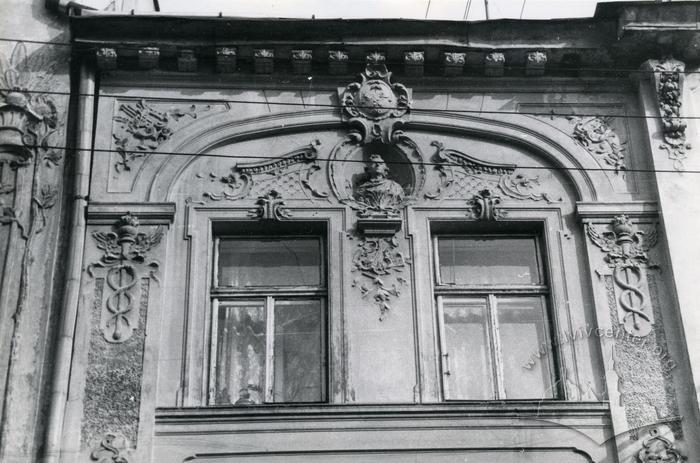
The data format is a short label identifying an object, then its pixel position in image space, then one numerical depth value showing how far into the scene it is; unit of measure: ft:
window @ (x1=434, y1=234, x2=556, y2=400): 35.24
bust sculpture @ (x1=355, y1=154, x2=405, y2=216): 37.40
